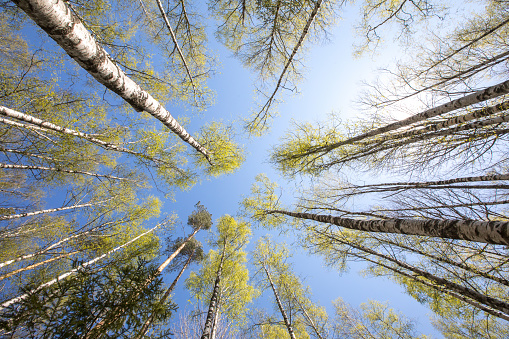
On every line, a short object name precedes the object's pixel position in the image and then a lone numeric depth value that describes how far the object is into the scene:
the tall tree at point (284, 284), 7.36
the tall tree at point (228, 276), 7.56
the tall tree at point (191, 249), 9.16
